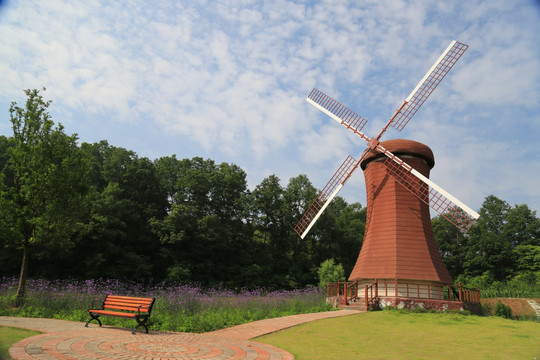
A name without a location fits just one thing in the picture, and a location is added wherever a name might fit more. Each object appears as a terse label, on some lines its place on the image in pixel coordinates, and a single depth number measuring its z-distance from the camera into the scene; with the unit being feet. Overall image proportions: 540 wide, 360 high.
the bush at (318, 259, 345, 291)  97.91
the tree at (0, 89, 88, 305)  35.91
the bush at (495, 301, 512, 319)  53.11
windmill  52.26
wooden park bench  25.57
